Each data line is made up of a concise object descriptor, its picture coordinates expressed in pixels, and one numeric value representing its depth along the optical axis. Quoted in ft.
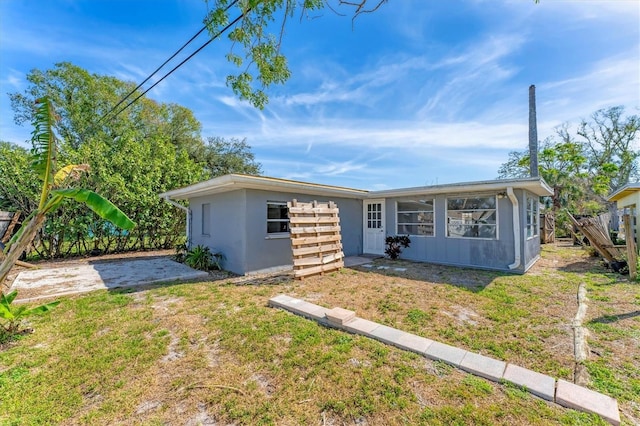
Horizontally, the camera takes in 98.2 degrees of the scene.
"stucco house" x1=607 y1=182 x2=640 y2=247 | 34.51
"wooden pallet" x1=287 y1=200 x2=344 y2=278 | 22.74
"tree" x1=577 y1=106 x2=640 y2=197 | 71.51
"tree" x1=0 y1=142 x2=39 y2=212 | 29.12
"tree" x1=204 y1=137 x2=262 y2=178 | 67.41
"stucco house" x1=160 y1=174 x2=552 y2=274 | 24.22
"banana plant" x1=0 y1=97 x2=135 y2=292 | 8.85
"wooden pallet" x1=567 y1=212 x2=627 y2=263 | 24.79
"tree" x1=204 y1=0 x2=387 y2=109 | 13.15
